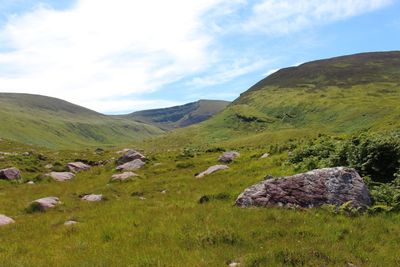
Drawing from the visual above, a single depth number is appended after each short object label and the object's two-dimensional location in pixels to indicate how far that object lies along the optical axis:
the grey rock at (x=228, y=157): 40.97
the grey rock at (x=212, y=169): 32.41
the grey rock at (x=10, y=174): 37.30
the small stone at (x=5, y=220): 19.01
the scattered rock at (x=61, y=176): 39.50
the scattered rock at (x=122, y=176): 35.59
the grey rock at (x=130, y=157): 50.34
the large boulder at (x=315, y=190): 16.22
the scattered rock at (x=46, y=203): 23.05
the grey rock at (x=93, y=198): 25.69
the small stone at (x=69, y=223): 17.07
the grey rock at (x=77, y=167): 48.74
